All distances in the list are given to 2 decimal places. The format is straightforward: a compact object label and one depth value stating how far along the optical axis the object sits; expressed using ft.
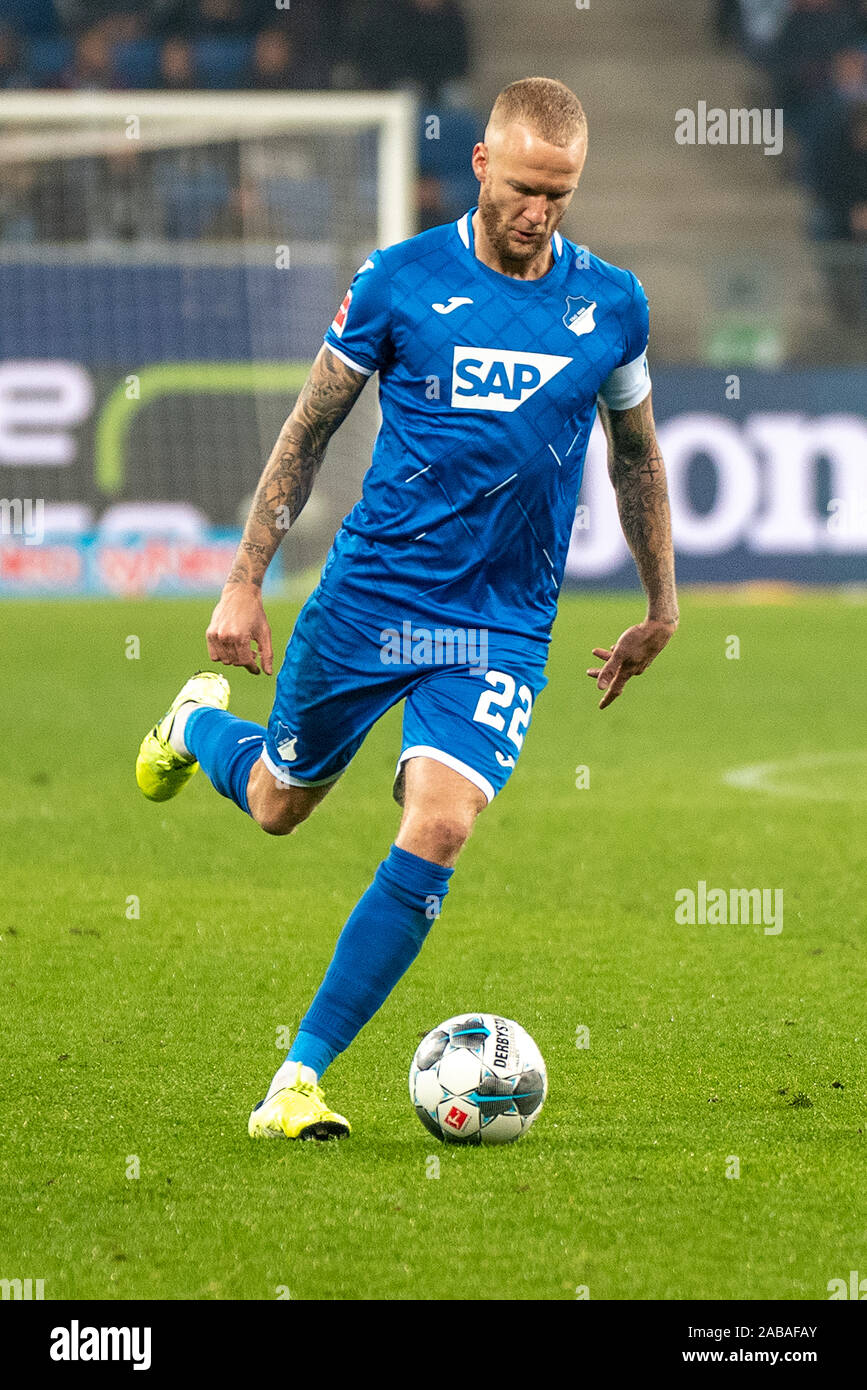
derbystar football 24.25
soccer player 24.72
